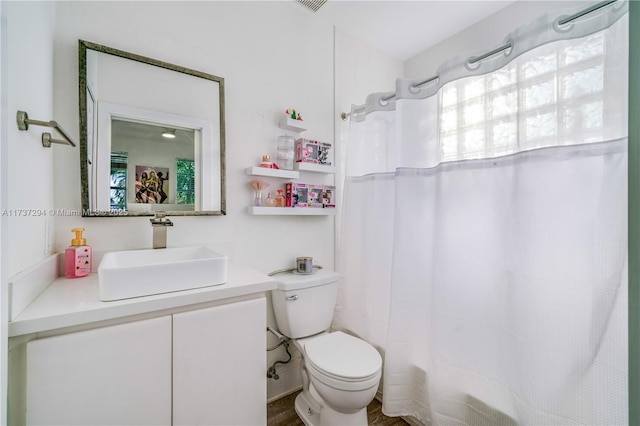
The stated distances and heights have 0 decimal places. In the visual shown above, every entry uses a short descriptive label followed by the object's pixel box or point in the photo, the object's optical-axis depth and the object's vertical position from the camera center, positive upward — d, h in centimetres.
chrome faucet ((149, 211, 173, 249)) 130 -9
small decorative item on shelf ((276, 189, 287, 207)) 174 +7
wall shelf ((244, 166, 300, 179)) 158 +24
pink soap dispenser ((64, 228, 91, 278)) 112 -19
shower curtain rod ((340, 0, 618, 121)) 95 +73
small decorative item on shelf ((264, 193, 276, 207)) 169 +6
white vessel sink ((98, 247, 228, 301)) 86 -23
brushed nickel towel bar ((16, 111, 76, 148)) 76 +26
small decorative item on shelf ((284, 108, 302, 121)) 176 +64
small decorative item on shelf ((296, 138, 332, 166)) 180 +41
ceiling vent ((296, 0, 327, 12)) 177 +138
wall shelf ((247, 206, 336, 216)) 159 +0
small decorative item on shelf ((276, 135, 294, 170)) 175 +39
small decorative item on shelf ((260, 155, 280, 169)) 165 +30
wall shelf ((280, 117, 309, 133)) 172 +57
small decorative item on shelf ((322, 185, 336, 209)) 192 +11
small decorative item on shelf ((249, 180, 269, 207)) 163 +14
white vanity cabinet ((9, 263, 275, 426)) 74 -47
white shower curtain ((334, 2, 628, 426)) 94 -10
